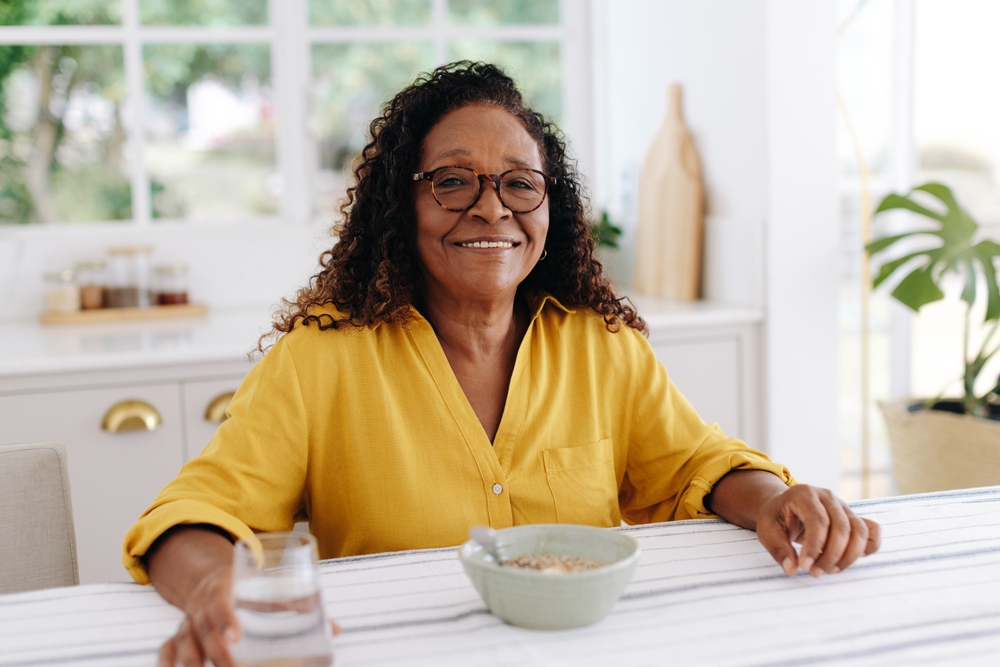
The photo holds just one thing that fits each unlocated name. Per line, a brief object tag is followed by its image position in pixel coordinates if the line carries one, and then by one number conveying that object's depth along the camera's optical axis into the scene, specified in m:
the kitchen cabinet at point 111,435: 1.98
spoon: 0.92
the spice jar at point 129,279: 2.66
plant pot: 2.31
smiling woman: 1.26
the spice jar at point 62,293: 2.57
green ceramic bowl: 0.83
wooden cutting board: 2.62
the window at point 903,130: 2.96
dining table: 0.82
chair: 1.16
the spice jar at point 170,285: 2.67
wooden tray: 2.53
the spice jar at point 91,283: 2.61
